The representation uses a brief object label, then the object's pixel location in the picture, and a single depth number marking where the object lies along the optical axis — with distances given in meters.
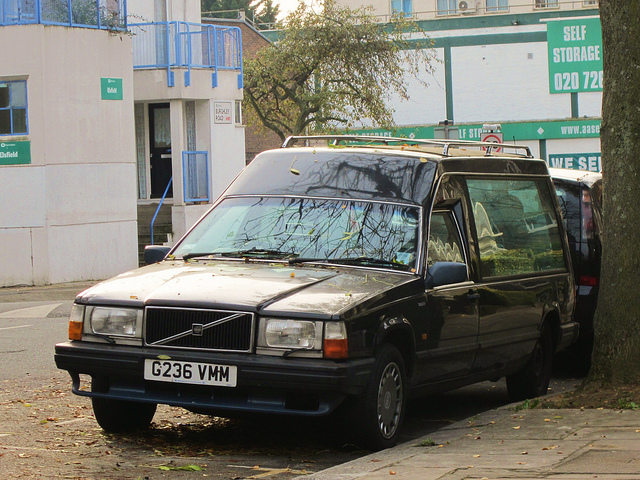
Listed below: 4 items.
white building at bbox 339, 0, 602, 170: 53.81
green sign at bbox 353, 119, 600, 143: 53.91
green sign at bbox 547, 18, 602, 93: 51.02
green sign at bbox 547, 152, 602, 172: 54.38
